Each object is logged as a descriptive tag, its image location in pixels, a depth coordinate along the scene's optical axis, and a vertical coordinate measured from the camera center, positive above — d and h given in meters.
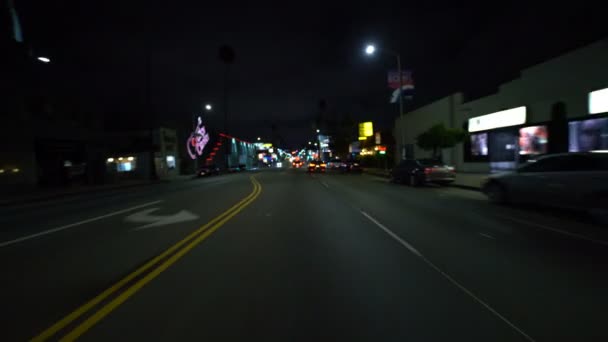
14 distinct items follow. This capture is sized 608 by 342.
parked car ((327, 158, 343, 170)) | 45.91 -0.83
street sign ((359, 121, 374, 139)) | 60.47 +5.07
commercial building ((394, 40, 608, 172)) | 18.22 +2.41
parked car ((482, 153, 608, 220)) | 8.18 -0.95
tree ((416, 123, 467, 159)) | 24.97 +1.25
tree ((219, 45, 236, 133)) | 63.20 +11.25
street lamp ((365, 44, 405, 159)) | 22.88 +6.40
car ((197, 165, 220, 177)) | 43.37 -0.95
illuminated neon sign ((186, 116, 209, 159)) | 49.82 +3.54
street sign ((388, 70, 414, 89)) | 25.05 +5.76
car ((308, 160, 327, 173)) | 44.37 -0.86
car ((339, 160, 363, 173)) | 40.96 -1.18
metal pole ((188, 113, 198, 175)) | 47.97 +0.06
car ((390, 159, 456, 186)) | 18.44 -1.00
